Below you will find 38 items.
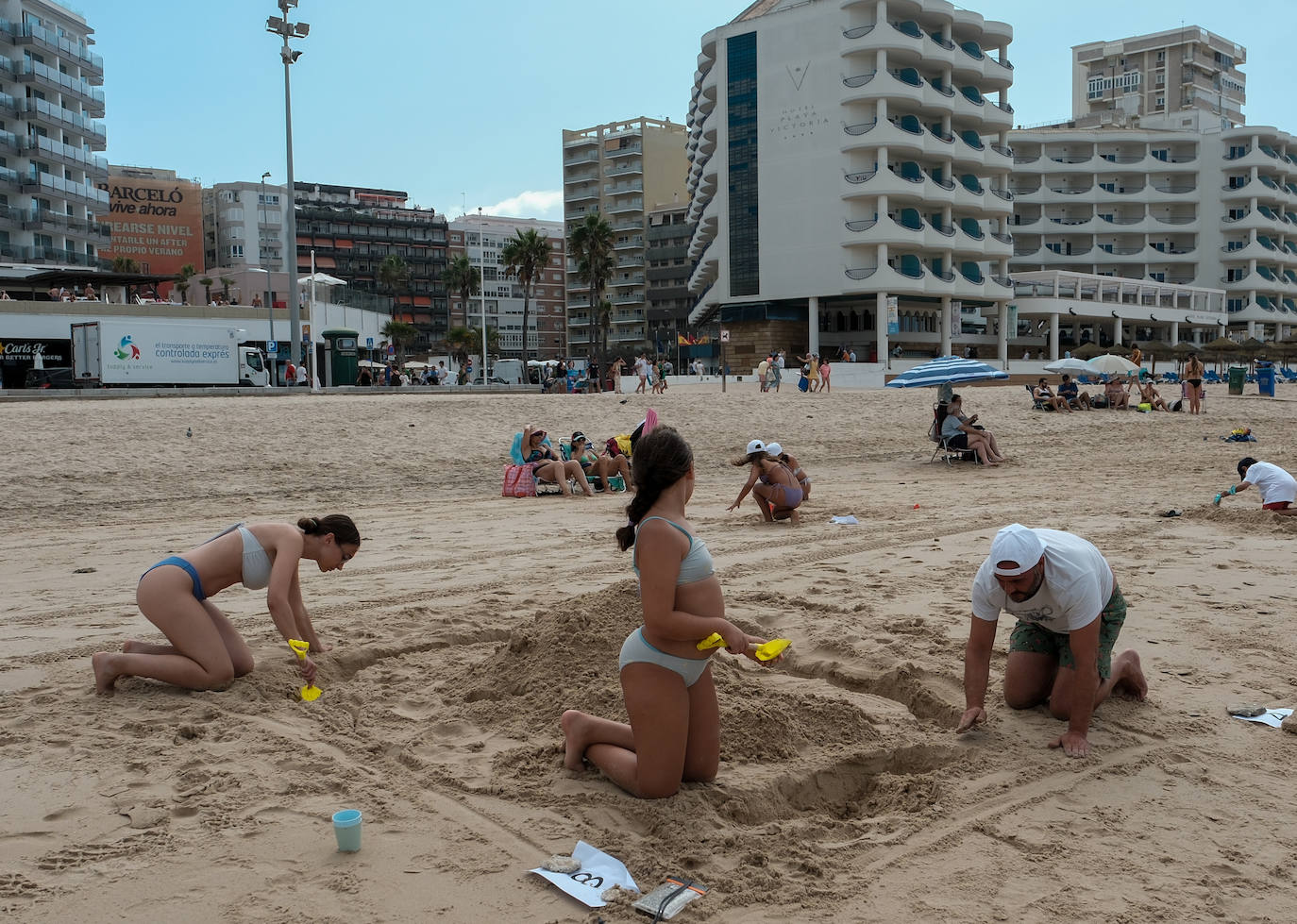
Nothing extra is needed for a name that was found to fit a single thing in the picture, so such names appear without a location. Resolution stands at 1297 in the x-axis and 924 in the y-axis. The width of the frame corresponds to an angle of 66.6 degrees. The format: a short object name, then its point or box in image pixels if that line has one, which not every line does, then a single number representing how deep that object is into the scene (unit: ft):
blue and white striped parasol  52.54
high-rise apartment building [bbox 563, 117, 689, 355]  329.93
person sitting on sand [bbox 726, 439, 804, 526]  32.14
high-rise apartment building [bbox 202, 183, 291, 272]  313.12
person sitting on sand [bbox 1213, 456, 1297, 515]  28.86
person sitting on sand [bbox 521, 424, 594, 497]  41.24
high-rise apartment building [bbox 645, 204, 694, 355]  317.22
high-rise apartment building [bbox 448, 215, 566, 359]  372.17
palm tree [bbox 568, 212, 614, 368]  252.83
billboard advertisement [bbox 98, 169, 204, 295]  271.69
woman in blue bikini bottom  15.31
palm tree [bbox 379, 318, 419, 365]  285.43
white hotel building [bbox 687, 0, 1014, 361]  165.07
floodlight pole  93.20
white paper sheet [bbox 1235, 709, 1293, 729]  14.01
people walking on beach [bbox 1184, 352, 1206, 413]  76.95
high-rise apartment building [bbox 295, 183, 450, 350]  340.39
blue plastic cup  10.66
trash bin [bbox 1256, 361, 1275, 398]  100.48
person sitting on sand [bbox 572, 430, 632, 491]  42.55
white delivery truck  97.30
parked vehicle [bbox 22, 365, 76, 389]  102.31
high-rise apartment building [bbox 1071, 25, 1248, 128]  315.99
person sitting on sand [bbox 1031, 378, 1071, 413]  78.77
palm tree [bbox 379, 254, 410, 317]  327.26
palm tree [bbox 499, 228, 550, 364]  234.38
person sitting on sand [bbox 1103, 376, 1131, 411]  79.61
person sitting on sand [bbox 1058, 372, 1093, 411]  78.84
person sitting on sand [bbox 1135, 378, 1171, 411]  80.43
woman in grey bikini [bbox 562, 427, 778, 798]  11.23
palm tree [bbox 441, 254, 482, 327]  305.73
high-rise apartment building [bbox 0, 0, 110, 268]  187.52
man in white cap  12.44
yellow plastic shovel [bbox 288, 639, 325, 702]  15.21
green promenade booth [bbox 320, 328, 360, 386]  105.50
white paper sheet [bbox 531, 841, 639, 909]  9.87
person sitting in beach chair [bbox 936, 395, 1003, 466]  51.37
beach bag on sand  41.81
